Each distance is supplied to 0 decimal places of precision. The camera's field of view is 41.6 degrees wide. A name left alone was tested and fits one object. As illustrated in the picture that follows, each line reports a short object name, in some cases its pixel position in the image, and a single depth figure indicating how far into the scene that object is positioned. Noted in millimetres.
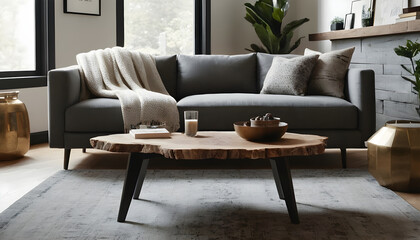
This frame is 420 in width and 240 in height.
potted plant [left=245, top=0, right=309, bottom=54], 5673
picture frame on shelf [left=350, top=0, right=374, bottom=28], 4754
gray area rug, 2215
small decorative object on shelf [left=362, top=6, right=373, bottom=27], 4723
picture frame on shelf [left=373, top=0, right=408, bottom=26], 4289
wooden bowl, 2461
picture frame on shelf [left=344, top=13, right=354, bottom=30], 5133
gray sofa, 3543
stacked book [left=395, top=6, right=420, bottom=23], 3709
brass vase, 3826
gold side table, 2883
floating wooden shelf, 3738
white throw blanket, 3624
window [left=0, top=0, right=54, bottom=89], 4523
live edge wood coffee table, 2301
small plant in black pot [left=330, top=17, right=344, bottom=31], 5258
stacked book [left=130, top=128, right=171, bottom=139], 2567
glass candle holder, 2684
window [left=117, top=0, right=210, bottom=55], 5465
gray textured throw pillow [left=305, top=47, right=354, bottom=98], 3957
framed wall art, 4848
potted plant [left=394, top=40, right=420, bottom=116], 3219
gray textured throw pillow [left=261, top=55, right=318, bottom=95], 4012
